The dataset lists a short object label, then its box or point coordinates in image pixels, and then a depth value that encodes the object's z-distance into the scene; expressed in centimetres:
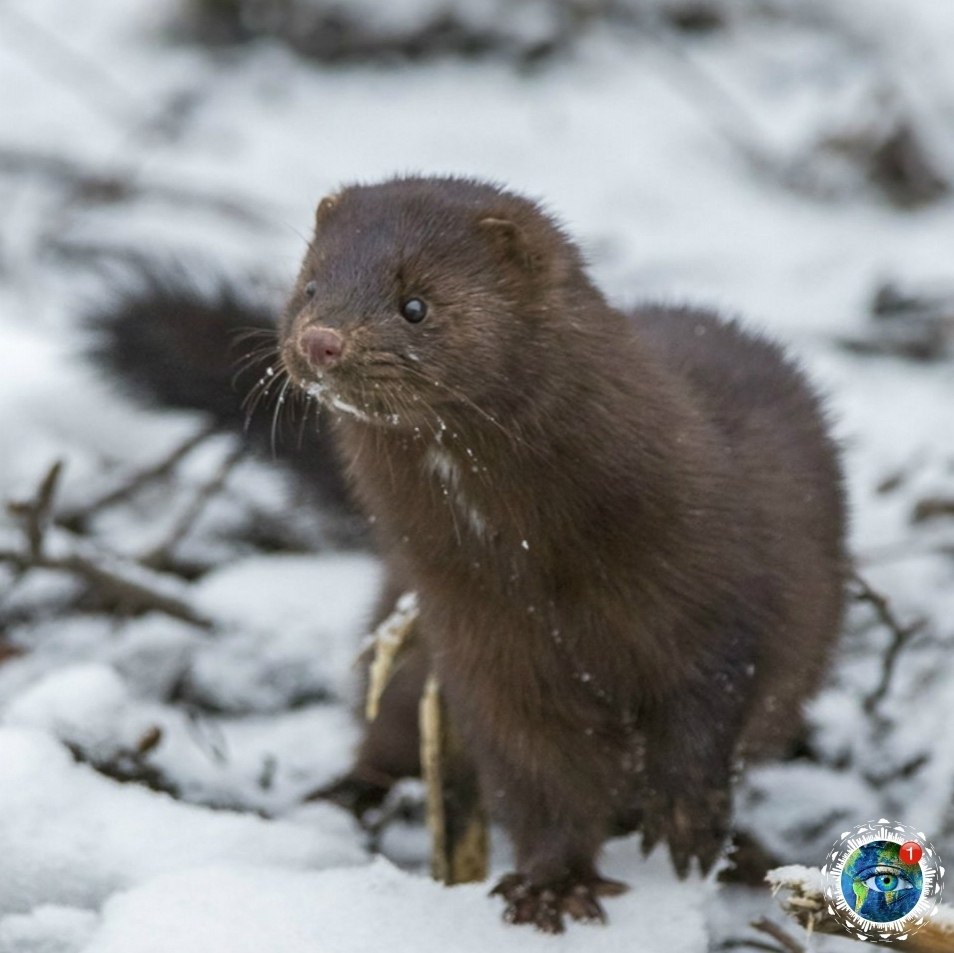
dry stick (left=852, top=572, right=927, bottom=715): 675
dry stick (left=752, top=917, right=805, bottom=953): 520
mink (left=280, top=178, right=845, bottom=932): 514
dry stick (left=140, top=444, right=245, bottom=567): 802
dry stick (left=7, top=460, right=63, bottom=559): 734
